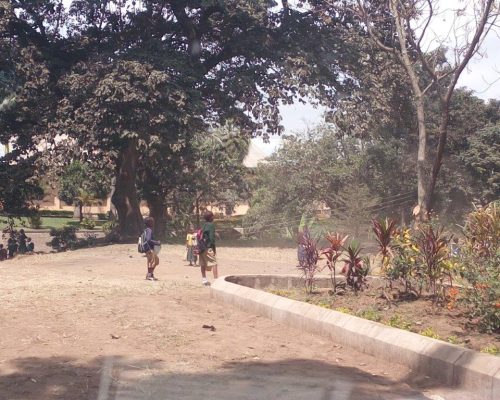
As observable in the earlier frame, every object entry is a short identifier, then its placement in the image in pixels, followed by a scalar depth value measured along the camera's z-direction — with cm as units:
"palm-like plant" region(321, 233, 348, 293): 928
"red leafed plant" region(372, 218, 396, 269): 872
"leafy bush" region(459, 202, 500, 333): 648
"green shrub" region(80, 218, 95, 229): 4831
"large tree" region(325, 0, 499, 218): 1309
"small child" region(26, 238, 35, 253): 2381
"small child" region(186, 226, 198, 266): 1841
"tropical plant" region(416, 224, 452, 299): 801
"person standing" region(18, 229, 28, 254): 2361
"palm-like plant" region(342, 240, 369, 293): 918
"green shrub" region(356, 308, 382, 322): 762
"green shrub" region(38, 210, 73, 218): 6615
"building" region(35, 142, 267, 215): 7162
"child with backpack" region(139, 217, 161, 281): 1283
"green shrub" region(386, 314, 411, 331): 715
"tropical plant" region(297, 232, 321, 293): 968
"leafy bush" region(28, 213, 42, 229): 4589
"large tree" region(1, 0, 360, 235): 2178
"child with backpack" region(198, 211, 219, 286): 1199
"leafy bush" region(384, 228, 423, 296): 823
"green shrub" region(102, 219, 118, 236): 3756
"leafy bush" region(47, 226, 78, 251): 2517
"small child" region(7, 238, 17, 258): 2335
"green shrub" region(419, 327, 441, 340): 670
